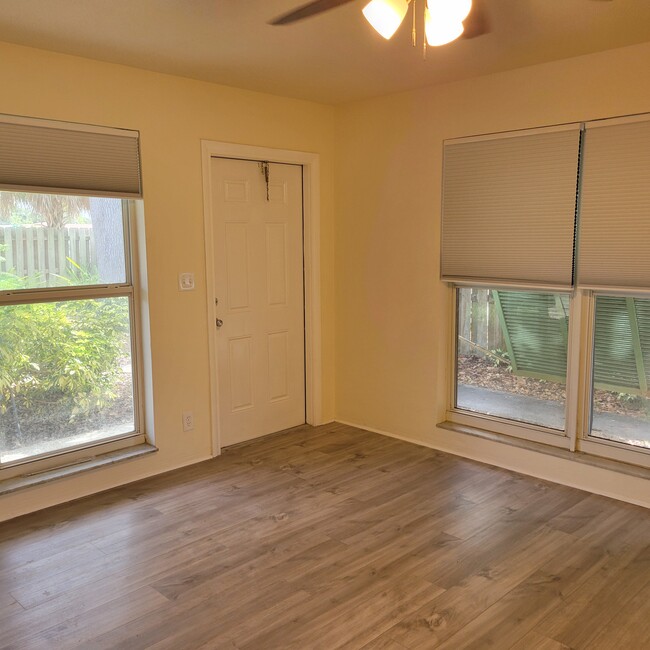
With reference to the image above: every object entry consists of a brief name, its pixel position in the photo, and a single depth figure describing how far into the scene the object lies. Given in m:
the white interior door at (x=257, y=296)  4.23
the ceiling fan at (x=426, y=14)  1.91
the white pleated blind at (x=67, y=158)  3.14
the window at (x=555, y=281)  3.34
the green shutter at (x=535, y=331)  3.76
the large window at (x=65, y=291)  3.26
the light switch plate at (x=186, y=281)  3.89
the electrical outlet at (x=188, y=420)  4.01
